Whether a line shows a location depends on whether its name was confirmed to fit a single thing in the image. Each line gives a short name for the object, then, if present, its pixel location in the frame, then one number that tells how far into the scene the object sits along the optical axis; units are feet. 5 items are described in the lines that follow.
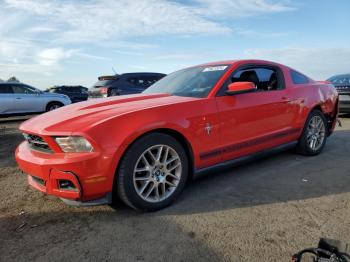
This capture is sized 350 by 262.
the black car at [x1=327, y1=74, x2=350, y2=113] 28.14
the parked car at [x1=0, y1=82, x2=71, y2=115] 38.01
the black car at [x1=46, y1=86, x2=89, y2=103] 67.41
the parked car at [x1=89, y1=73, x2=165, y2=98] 32.14
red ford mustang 8.68
